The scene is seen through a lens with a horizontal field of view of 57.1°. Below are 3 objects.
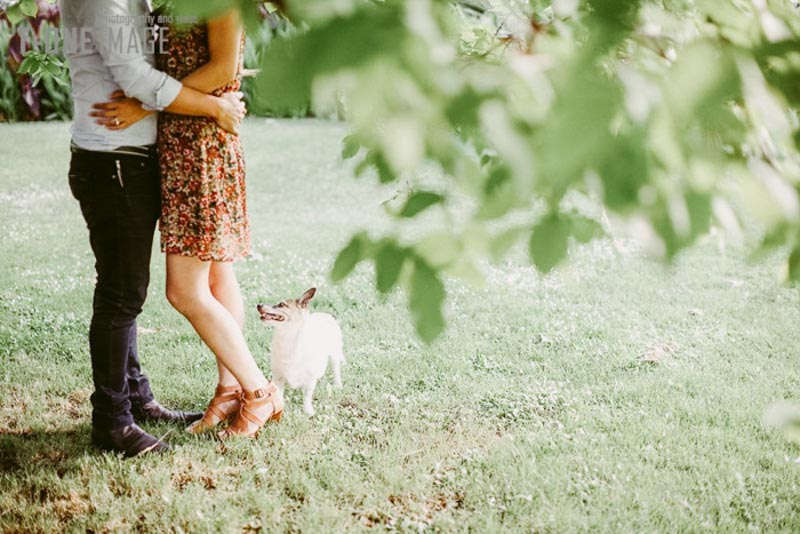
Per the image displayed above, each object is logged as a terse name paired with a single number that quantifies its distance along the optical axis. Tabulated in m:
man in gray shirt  2.46
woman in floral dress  2.58
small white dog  3.38
